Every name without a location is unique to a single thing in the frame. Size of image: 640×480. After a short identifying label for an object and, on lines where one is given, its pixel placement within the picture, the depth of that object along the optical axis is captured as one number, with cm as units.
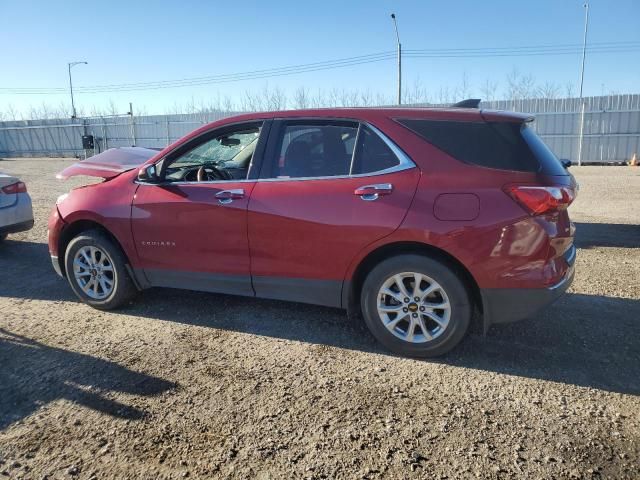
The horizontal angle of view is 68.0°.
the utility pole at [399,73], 2662
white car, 679
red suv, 324
